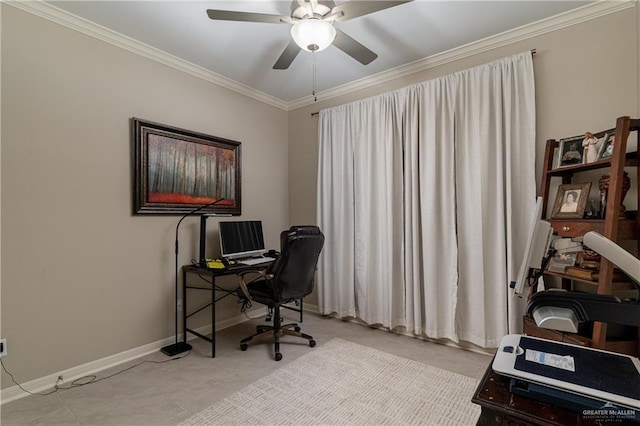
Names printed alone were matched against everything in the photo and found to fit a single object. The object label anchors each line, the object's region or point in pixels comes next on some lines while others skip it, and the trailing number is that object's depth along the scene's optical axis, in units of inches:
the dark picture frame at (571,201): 79.1
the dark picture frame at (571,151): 82.4
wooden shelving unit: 67.9
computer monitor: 118.8
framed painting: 103.0
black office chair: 99.3
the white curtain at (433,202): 96.1
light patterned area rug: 70.0
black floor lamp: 103.5
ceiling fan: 68.2
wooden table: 27.0
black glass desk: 101.8
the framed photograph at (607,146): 73.3
